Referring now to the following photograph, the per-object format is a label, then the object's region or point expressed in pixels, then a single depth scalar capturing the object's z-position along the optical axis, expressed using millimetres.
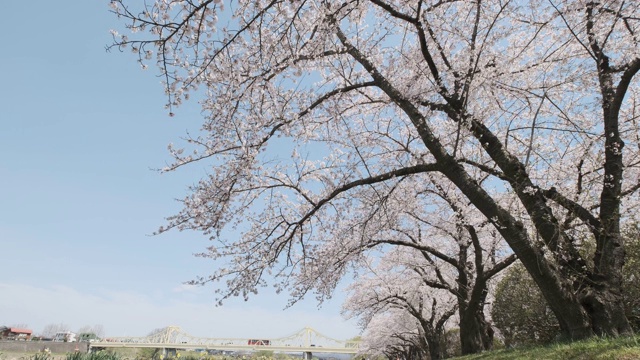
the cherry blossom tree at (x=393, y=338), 27448
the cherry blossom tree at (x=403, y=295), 17516
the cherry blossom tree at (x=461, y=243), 10648
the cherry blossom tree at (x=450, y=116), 5805
